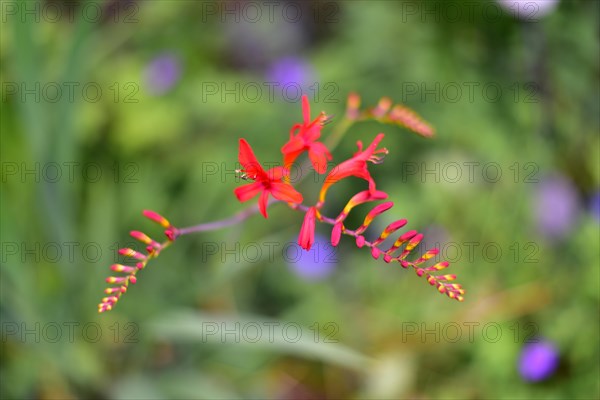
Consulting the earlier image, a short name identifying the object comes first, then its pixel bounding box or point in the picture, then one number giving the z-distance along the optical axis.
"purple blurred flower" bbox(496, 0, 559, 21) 2.26
